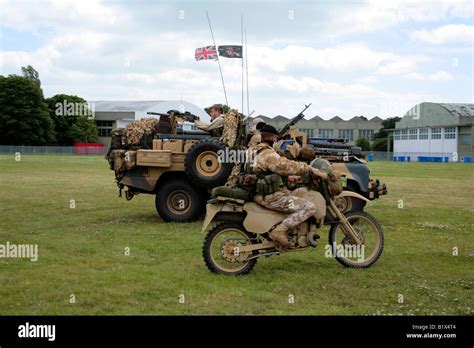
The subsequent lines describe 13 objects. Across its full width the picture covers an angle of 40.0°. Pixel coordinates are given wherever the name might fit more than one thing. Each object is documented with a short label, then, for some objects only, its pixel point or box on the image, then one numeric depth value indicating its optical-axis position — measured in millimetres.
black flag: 14773
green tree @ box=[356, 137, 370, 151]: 90938
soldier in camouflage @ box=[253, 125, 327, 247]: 8461
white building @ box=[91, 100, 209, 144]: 94000
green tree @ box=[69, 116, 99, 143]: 89375
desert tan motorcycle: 8547
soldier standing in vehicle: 13953
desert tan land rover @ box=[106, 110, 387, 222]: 13609
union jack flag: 15992
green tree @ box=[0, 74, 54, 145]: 81438
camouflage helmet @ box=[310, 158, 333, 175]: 8703
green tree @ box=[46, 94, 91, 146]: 89250
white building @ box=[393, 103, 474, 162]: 85500
